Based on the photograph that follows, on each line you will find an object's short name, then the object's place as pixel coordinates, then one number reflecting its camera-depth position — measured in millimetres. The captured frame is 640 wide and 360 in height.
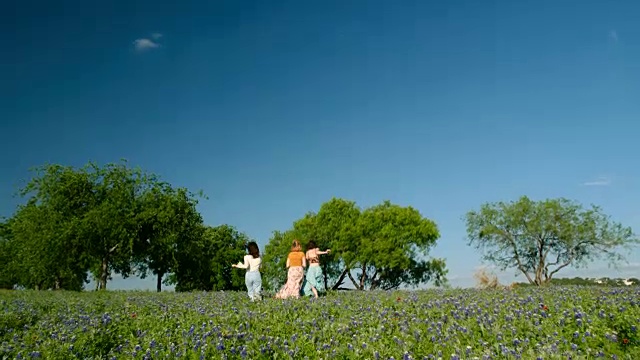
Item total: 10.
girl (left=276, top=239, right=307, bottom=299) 19797
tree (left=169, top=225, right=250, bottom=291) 56959
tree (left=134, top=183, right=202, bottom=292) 43156
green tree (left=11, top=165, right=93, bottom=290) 40438
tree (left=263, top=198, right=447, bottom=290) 54656
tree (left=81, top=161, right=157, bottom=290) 40469
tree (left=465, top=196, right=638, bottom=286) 49812
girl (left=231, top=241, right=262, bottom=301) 18594
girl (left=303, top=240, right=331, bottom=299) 20531
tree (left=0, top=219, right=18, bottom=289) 59438
